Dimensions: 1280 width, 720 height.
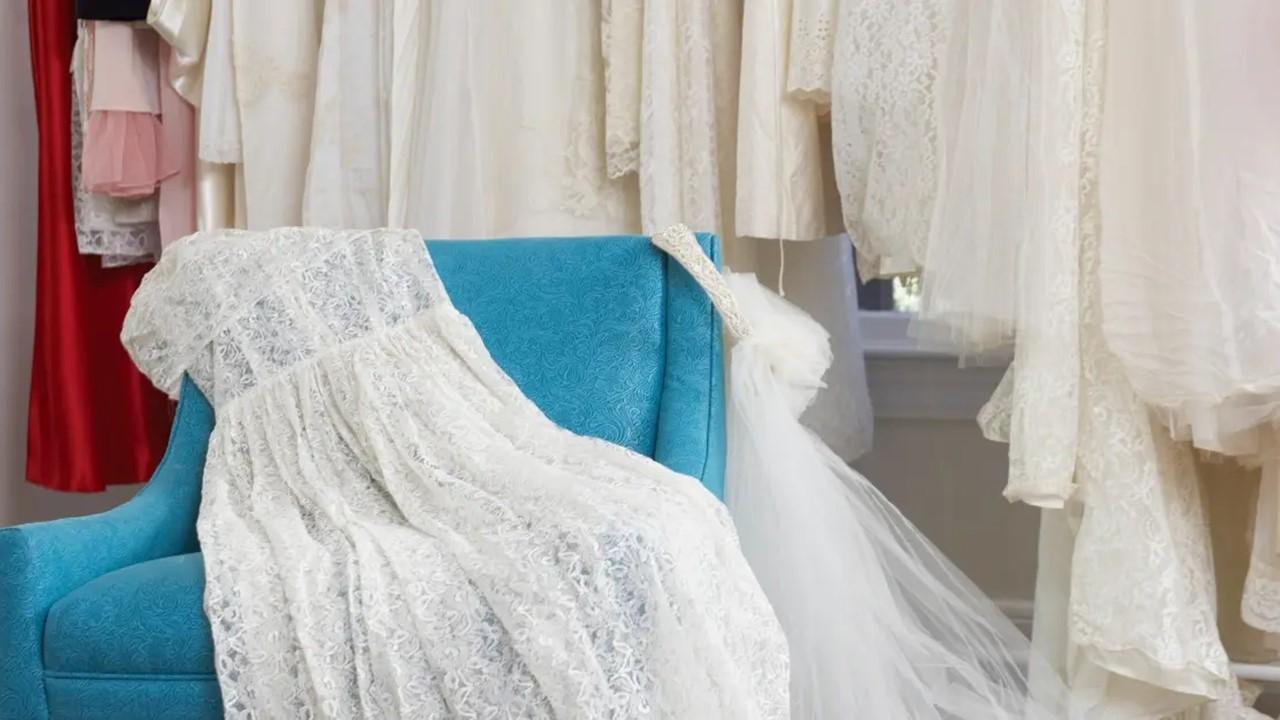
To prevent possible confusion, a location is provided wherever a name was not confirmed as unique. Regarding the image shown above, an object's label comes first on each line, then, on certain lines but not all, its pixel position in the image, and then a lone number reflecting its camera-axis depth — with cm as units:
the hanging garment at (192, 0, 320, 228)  237
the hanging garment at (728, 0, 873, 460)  201
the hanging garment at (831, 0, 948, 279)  188
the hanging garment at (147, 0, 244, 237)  237
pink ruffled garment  239
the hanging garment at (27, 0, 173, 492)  249
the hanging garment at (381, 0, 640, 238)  223
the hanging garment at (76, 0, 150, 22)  239
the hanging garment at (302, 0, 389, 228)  232
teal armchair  142
